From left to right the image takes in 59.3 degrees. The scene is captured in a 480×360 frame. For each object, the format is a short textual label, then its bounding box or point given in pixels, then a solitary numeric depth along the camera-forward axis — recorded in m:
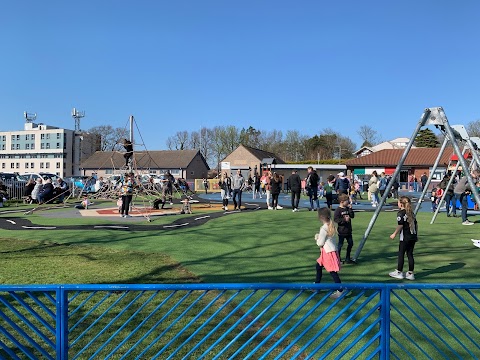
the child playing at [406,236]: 7.40
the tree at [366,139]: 99.38
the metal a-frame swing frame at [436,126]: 8.14
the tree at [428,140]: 82.38
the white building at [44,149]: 93.19
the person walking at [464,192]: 14.28
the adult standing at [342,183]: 17.95
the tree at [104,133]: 92.06
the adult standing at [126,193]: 16.17
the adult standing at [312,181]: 18.31
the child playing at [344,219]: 8.27
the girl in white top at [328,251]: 6.37
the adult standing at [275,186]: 19.14
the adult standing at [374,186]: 21.73
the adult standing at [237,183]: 18.89
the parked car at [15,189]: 27.46
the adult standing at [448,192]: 16.42
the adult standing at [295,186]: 18.42
